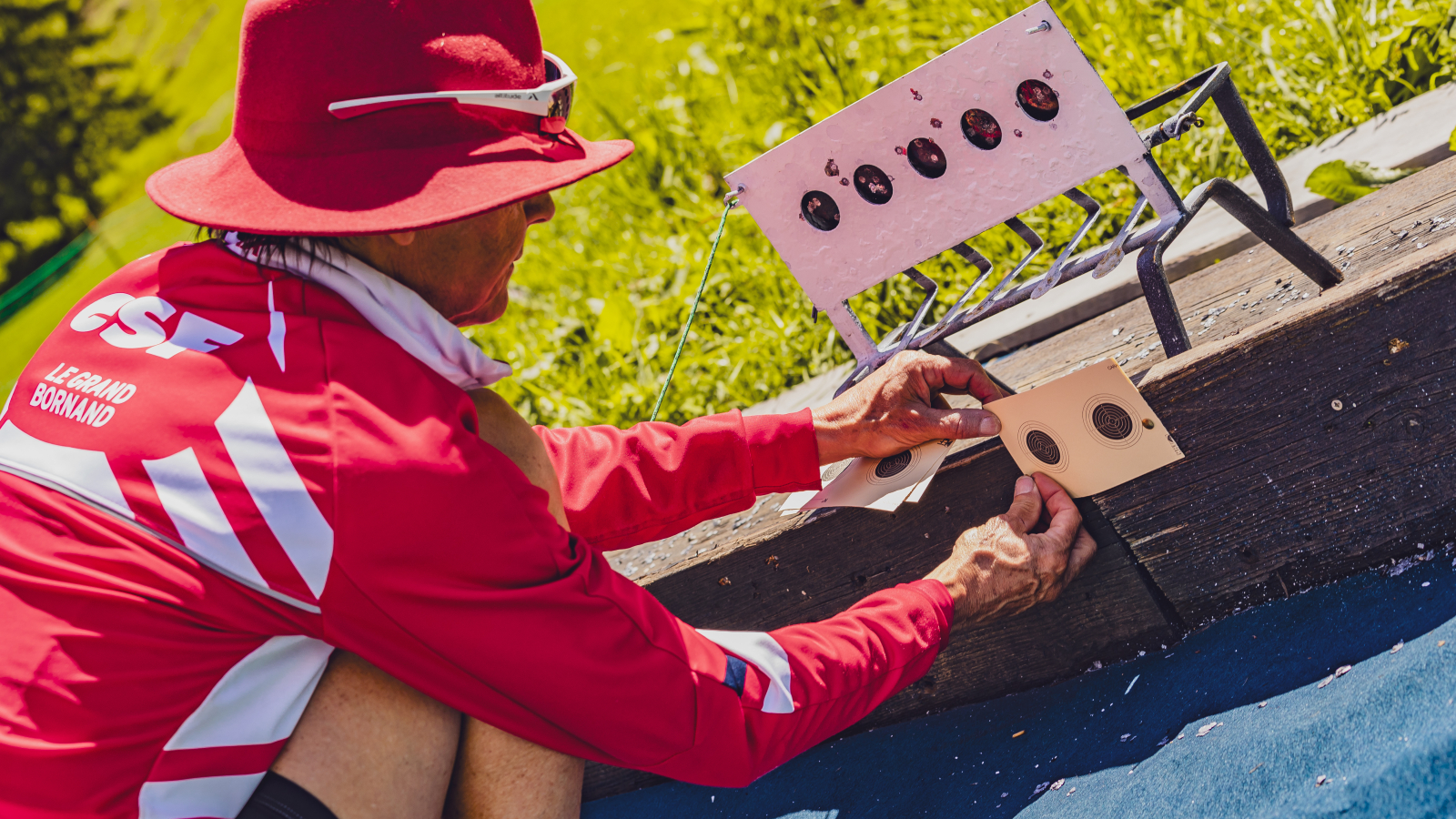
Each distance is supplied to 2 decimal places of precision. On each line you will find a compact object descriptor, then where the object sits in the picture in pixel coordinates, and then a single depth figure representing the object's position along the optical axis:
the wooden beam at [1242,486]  1.42
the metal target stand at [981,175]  1.47
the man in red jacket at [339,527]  1.12
